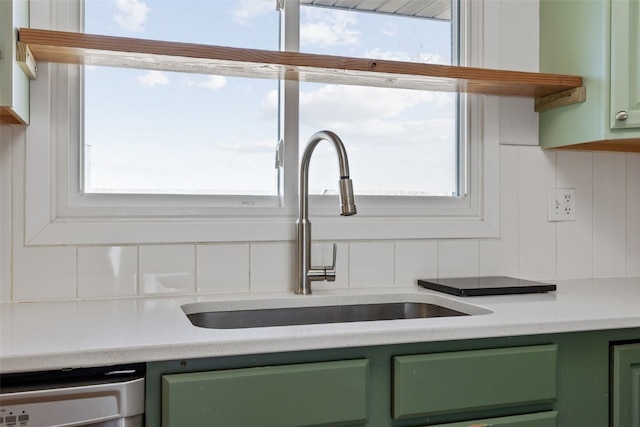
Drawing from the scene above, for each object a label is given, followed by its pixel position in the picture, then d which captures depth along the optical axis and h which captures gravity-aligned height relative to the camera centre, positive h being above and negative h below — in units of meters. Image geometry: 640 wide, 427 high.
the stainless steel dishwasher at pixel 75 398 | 0.91 -0.30
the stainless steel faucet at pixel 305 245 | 1.55 -0.09
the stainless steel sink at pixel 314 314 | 1.46 -0.27
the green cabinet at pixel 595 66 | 1.59 +0.43
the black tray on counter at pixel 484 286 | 1.52 -0.20
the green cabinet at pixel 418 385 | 1.00 -0.33
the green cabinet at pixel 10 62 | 1.18 +0.32
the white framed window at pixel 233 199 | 1.45 +0.04
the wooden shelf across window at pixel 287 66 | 1.32 +0.38
